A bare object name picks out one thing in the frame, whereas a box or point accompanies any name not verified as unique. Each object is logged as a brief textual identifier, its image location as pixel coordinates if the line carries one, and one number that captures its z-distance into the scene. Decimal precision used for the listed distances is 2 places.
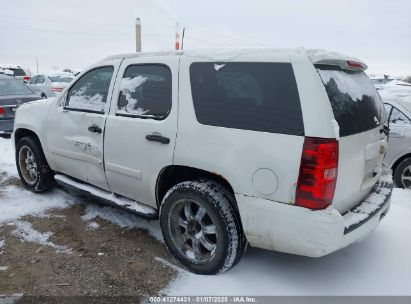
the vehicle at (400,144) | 5.23
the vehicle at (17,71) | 19.04
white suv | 2.47
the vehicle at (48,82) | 16.00
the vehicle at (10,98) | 8.01
